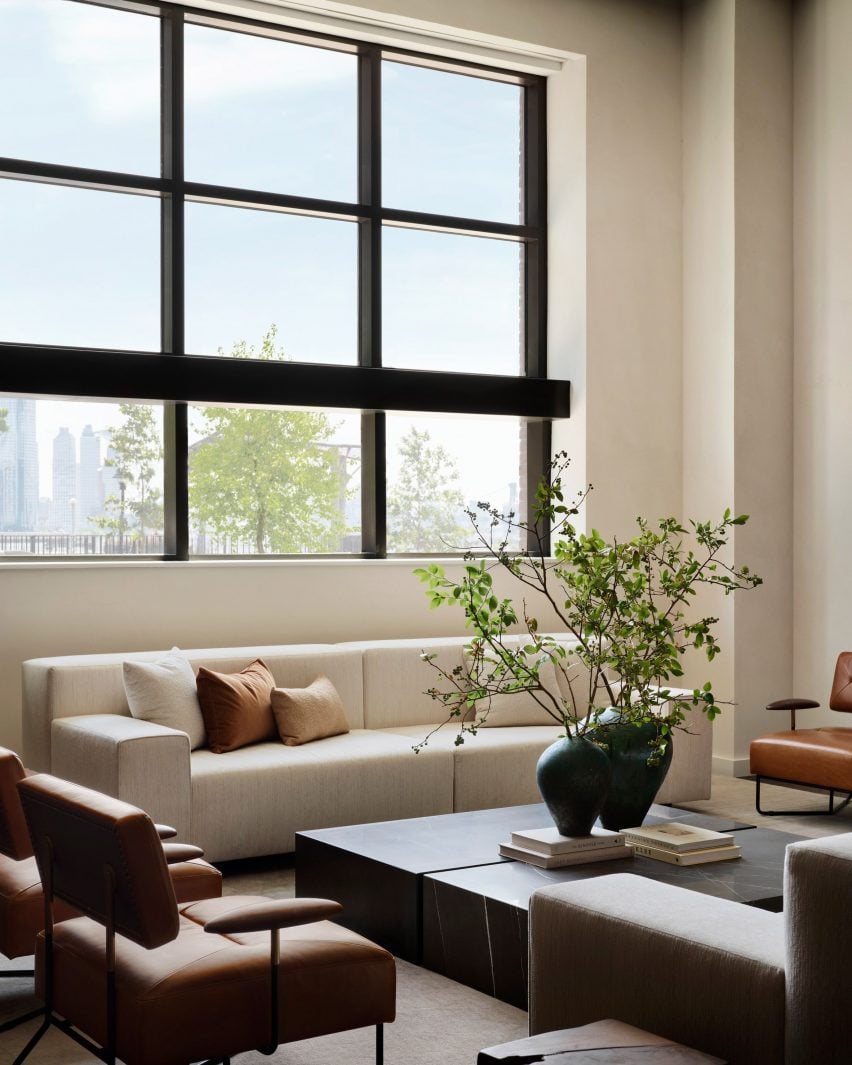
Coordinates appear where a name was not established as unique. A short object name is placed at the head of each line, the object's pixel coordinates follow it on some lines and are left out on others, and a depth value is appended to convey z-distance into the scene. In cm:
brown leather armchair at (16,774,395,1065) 269
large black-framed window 652
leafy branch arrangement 397
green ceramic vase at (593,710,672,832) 438
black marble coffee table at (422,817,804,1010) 368
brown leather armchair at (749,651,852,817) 618
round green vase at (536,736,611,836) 404
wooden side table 228
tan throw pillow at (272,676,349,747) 579
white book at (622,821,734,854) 414
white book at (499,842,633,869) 407
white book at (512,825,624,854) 409
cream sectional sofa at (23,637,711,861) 507
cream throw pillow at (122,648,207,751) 552
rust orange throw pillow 562
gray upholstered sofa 223
